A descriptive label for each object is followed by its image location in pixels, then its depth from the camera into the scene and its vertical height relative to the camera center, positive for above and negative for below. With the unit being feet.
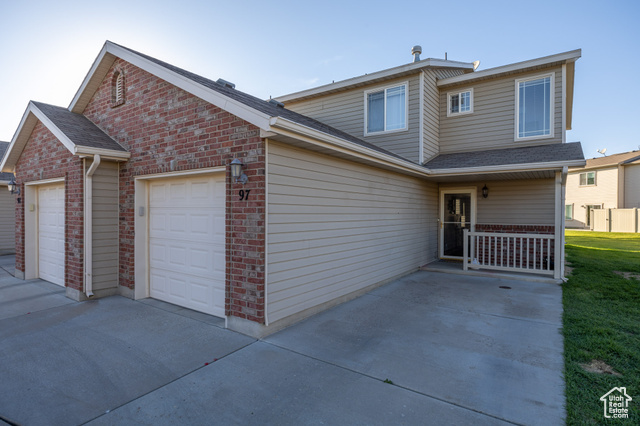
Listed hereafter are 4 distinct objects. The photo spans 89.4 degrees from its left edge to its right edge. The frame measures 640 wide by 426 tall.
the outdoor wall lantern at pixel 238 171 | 13.85 +1.57
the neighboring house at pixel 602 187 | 74.23 +5.84
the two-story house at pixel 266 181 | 14.55 +1.69
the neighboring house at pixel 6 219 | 37.11 -1.50
